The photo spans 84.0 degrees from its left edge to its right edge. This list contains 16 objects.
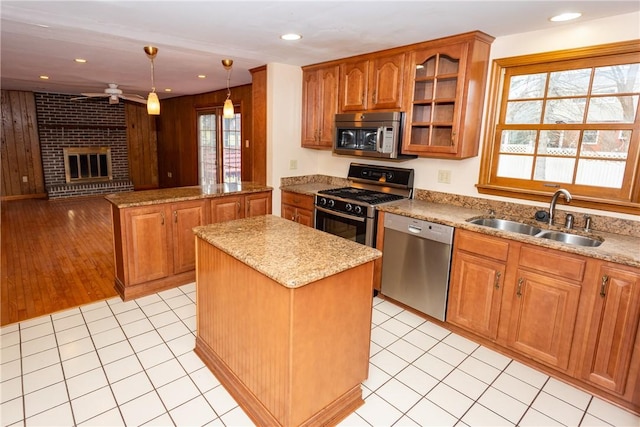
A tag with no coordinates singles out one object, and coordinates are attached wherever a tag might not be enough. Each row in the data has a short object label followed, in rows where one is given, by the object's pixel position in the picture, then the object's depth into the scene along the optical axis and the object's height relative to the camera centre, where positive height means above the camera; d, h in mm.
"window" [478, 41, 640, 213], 2344 +221
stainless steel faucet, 2439 -283
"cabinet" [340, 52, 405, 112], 3188 +655
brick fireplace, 7270 +122
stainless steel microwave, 3203 +170
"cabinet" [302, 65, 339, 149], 3783 +507
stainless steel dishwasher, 2730 -873
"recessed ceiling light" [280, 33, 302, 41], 2844 +909
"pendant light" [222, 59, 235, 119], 3363 +379
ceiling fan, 5566 +793
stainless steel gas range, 3207 -441
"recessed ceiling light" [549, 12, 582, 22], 2262 +905
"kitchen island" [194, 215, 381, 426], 1641 -846
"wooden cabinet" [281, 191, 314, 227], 3828 -628
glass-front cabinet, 2766 +494
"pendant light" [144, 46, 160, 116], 2885 +341
